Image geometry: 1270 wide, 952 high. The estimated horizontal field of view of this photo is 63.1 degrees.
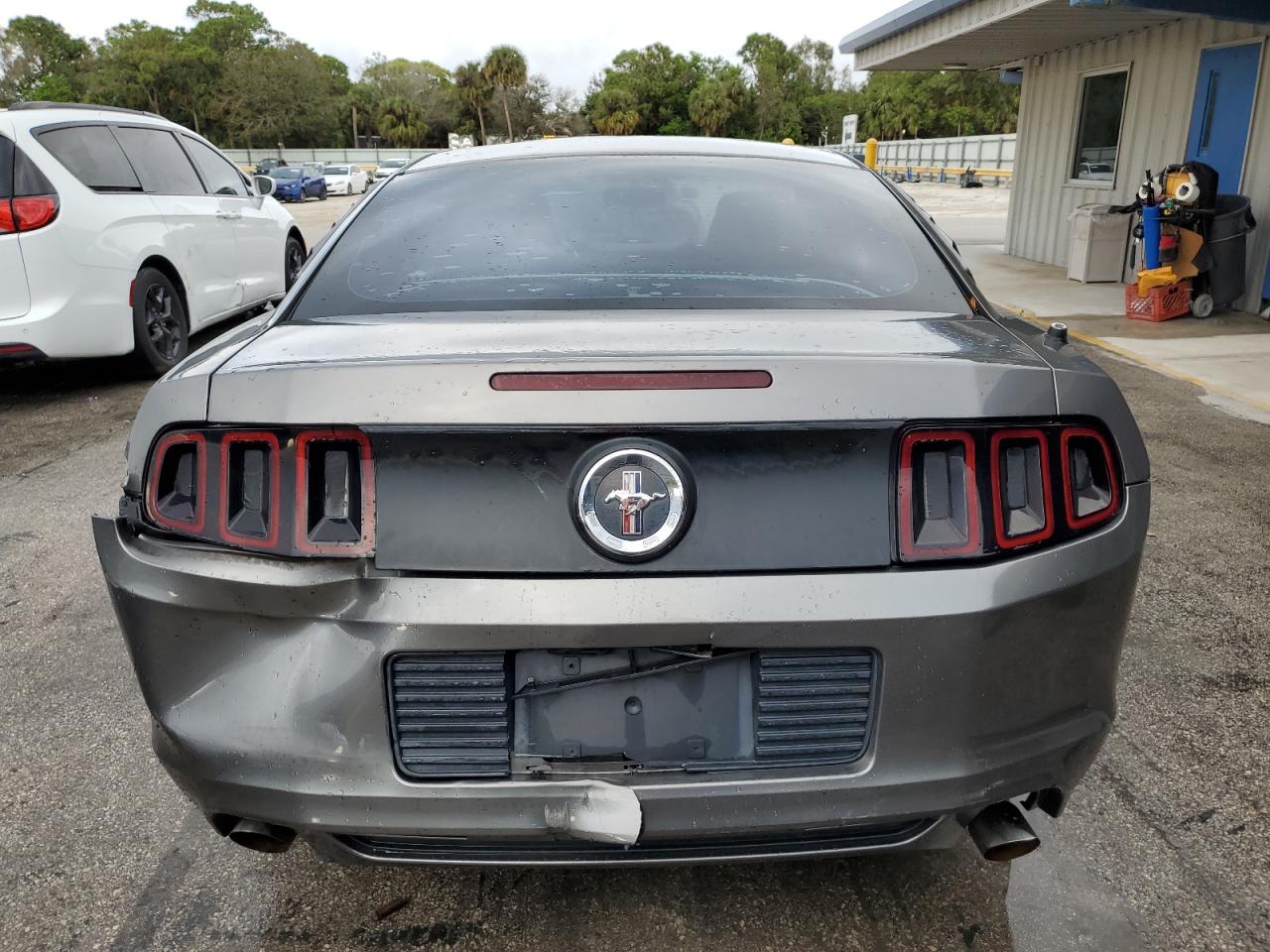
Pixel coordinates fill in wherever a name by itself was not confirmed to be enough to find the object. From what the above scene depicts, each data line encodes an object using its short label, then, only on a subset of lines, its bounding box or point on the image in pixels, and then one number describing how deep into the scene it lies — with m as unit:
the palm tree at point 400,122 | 86.88
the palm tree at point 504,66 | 82.56
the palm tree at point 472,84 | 84.81
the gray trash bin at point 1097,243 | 11.80
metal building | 9.67
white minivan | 6.12
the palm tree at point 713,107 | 91.38
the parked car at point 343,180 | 42.47
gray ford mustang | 1.64
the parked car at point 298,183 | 38.16
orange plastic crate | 9.64
